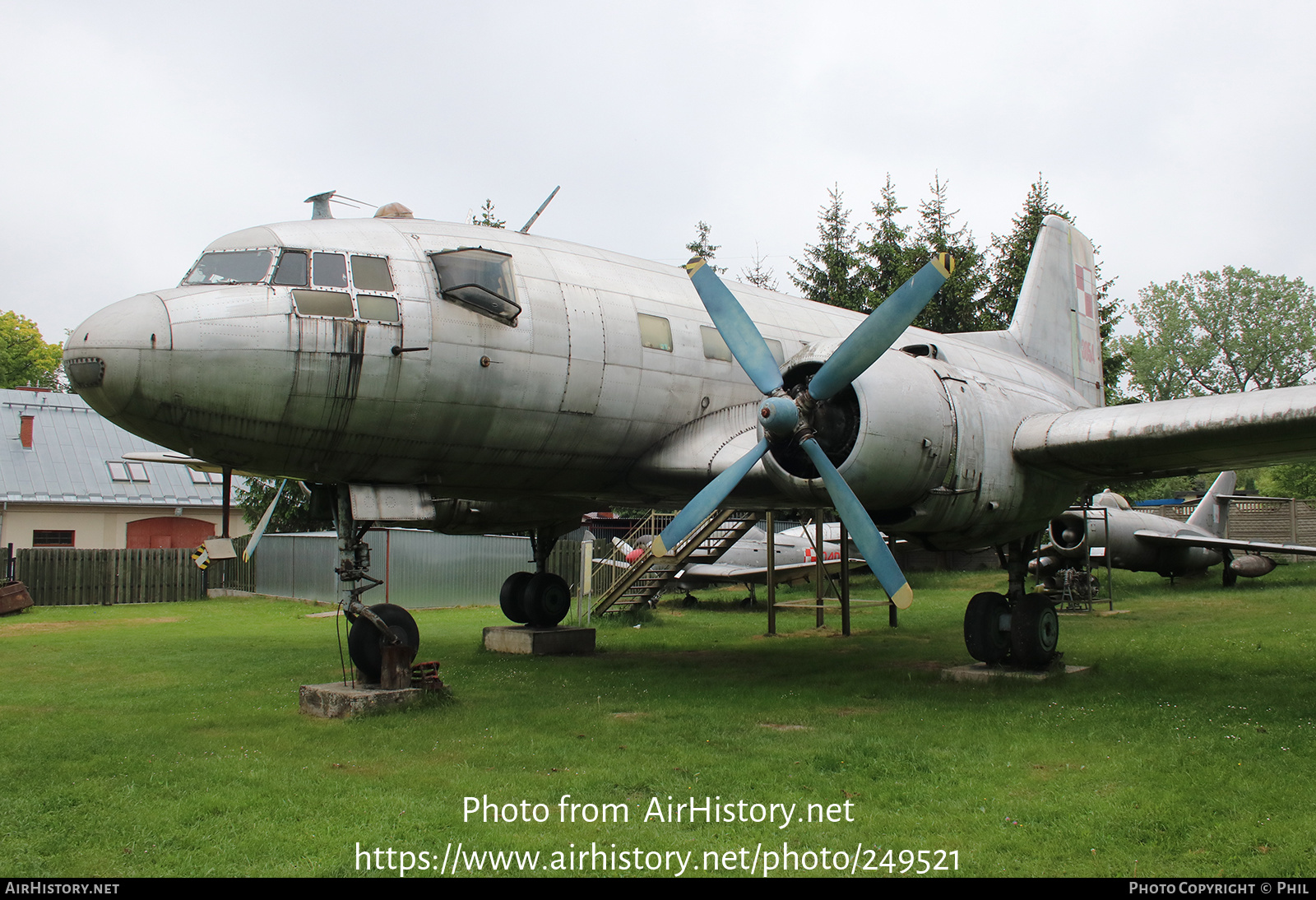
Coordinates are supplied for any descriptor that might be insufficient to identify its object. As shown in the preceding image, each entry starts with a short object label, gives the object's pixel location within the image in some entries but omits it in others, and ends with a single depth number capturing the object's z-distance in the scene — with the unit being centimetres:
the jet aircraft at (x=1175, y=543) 2442
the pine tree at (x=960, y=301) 3170
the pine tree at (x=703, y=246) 4412
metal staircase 1873
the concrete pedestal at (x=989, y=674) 1064
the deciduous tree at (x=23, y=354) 5575
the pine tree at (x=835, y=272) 3428
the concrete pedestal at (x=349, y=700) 886
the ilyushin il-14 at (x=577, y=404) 844
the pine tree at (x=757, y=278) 4356
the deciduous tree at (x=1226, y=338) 6406
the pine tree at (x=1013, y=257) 3225
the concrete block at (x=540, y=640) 1415
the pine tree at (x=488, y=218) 4073
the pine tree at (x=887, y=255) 3212
